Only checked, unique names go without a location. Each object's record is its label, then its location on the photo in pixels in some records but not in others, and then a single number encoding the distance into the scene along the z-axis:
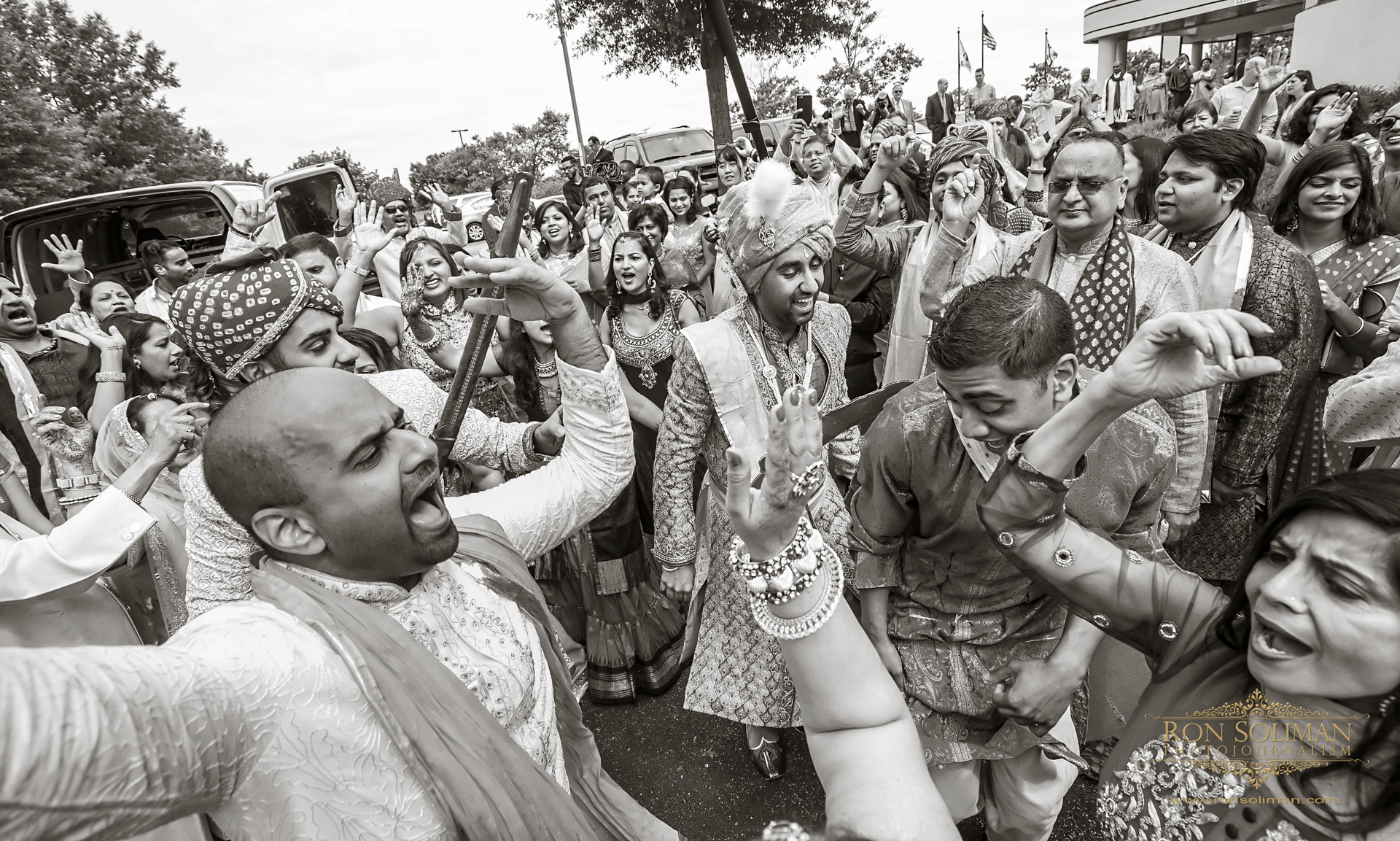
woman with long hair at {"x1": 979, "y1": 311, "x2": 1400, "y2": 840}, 1.10
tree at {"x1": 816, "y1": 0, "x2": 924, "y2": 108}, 22.11
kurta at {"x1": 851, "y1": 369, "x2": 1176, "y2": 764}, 1.93
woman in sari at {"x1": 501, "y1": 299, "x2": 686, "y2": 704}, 3.56
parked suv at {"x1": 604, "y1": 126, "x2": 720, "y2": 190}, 14.57
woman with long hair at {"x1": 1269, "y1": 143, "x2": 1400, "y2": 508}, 3.12
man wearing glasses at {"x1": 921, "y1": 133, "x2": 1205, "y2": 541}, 2.61
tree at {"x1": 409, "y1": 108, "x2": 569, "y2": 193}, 24.67
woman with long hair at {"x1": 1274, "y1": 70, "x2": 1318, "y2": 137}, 6.64
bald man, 0.67
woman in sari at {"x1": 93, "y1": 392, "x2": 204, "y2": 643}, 2.76
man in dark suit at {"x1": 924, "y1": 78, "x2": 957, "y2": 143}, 13.09
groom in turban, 2.57
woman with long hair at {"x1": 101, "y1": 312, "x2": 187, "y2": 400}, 3.26
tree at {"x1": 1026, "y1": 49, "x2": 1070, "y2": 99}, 30.89
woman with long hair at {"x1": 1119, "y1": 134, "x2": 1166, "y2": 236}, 4.08
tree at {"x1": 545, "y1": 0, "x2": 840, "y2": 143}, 20.20
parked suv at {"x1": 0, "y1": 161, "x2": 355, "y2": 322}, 7.48
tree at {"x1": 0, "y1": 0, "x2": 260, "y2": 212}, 20.17
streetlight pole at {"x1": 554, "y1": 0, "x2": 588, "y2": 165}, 18.11
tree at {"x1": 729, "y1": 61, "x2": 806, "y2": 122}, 28.34
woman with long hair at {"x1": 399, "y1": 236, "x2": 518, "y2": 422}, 3.95
